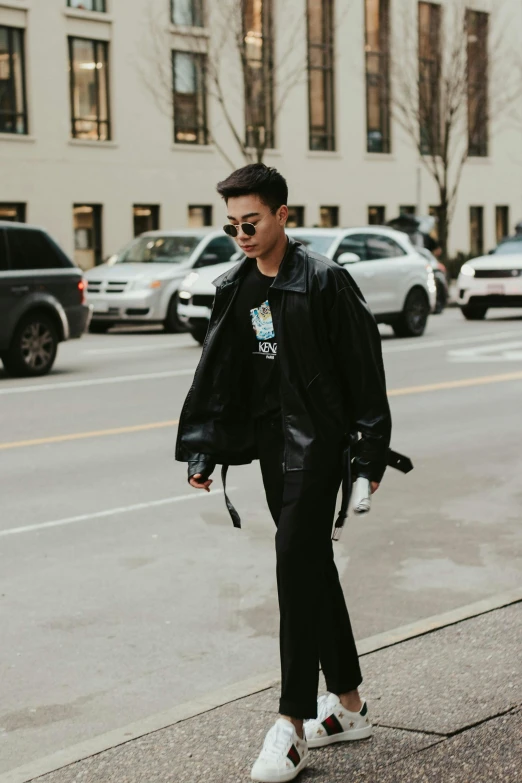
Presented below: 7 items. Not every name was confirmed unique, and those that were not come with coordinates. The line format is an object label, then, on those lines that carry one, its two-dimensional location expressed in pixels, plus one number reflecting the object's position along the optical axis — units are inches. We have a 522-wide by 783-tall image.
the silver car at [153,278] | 893.8
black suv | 626.2
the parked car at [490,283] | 984.3
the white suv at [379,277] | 788.0
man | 157.3
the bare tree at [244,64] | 1333.7
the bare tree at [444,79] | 1560.0
